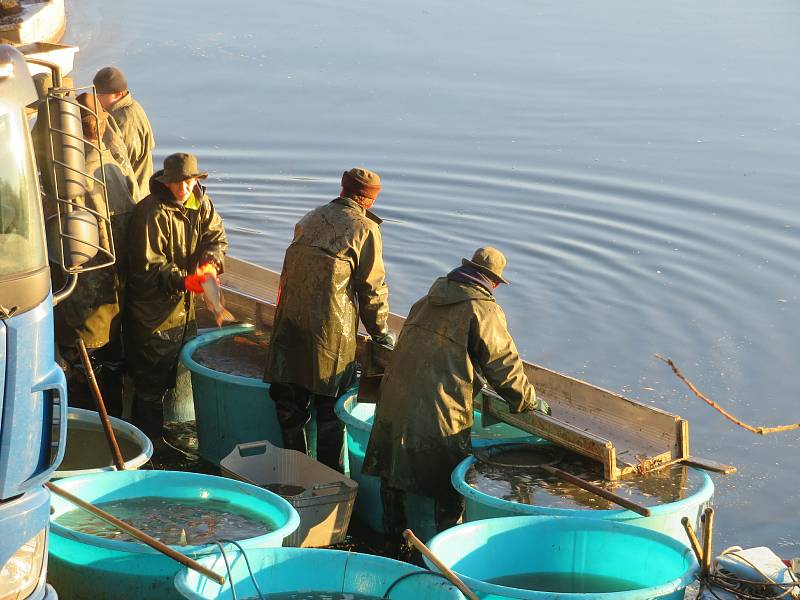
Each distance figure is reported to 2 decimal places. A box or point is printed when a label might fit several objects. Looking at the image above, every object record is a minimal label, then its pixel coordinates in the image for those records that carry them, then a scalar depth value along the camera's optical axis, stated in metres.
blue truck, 10.70
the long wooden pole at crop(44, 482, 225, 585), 11.09
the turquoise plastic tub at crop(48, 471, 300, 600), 11.94
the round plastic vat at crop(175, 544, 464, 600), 11.38
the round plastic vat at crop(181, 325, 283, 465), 17.30
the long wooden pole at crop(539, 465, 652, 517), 13.13
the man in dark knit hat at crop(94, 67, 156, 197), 22.66
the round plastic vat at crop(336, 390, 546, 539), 15.38
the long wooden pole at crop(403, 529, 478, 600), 10.83
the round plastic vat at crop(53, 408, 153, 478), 15.62
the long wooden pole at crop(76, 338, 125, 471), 14.13
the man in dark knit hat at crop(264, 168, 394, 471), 16.41
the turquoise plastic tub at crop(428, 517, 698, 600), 12.35
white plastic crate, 14.97
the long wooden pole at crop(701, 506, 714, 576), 12.30
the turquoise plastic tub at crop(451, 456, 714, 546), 13.17
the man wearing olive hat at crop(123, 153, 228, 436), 17.52
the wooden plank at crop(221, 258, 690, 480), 14.48
